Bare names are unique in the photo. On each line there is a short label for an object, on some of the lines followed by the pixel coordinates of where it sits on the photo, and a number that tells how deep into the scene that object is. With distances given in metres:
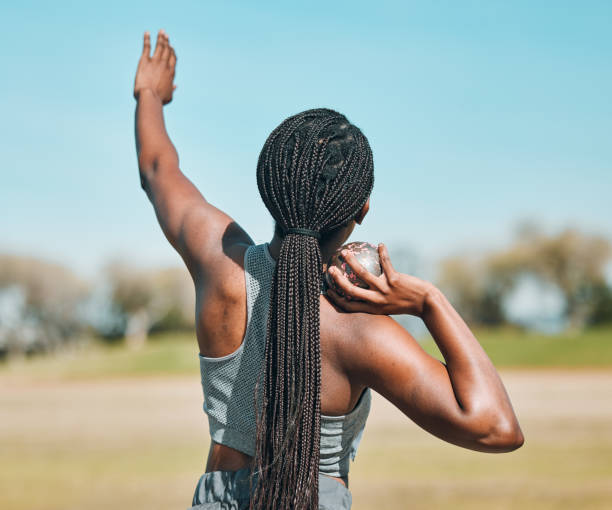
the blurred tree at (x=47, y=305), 57.22
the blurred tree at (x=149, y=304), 56.22
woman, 1.85
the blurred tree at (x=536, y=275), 55.51
